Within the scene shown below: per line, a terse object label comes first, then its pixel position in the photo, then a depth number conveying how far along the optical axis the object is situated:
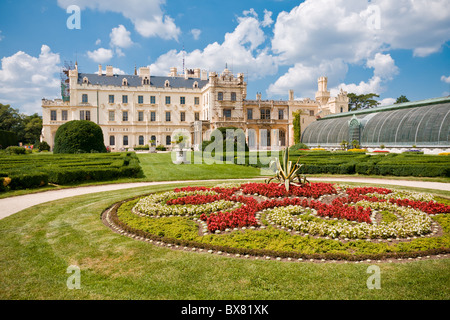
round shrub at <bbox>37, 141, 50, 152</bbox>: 42.47
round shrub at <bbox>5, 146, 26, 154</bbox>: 29.28
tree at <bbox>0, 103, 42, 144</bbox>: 59.25
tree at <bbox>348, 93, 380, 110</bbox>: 69.81
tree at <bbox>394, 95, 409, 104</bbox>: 71.92
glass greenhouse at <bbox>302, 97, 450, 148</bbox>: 25.56
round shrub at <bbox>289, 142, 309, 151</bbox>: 37.72
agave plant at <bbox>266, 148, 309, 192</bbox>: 9.64
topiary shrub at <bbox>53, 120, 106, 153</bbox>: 24.75
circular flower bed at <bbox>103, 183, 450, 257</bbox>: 5.80
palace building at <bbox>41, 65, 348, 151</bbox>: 46.81
